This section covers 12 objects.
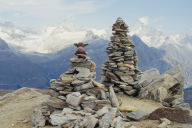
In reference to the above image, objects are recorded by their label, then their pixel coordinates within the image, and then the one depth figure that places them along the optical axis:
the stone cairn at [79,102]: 8.96
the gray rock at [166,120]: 9.16
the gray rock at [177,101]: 11.99
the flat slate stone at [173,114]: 9.33
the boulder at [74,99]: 10.55
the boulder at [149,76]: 20.23
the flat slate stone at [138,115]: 9.91
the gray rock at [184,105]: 11.41
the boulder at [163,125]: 8.55
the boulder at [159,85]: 17.42
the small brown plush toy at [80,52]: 13.23
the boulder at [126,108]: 12.73
